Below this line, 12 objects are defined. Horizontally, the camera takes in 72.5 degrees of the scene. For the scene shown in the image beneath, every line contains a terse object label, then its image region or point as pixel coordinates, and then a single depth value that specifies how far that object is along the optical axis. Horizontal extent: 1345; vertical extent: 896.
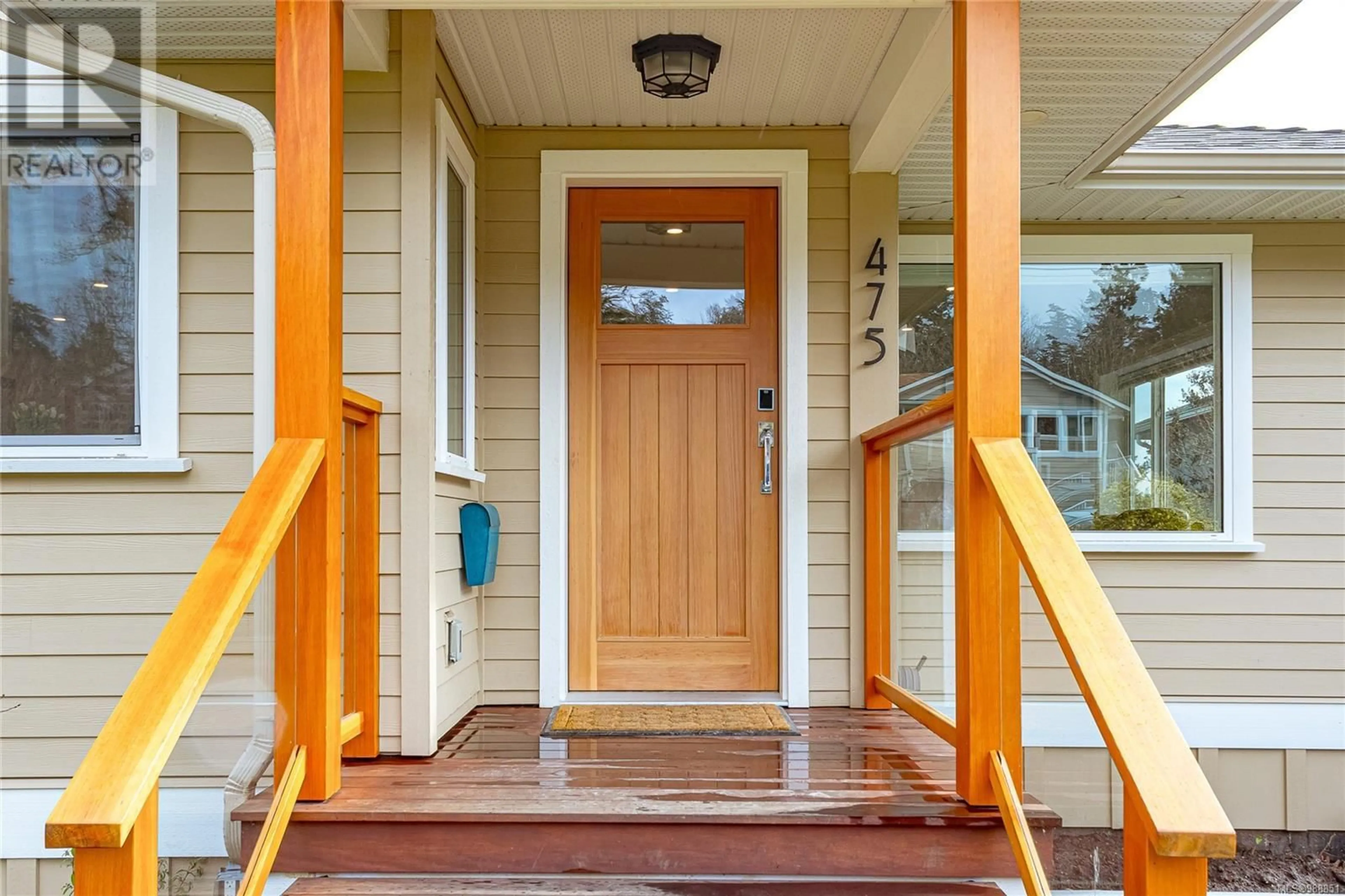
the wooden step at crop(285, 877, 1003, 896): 2.08
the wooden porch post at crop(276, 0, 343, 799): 2.16
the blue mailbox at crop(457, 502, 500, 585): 3.32
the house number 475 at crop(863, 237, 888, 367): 3.67
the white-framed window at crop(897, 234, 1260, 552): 4.35
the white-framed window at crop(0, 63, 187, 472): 2.85
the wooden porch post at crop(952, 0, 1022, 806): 2.14
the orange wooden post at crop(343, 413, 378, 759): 2.65
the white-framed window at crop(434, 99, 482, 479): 3.02
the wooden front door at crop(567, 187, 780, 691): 3.74
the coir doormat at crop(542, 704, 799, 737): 3.07
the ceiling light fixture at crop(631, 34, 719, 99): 2.97
